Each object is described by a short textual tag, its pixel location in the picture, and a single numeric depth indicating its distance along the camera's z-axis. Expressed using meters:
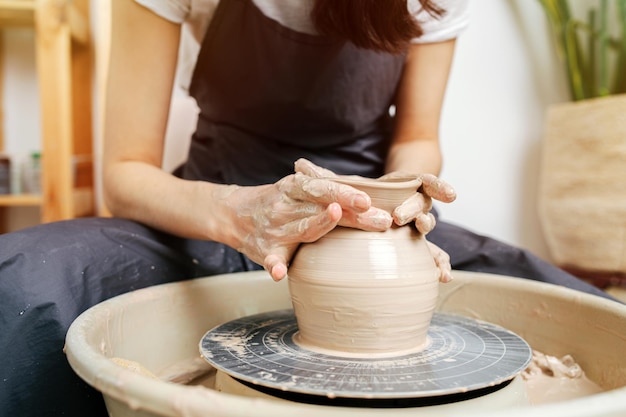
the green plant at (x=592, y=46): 2.04
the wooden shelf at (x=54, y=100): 2.03
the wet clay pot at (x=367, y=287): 0.73
